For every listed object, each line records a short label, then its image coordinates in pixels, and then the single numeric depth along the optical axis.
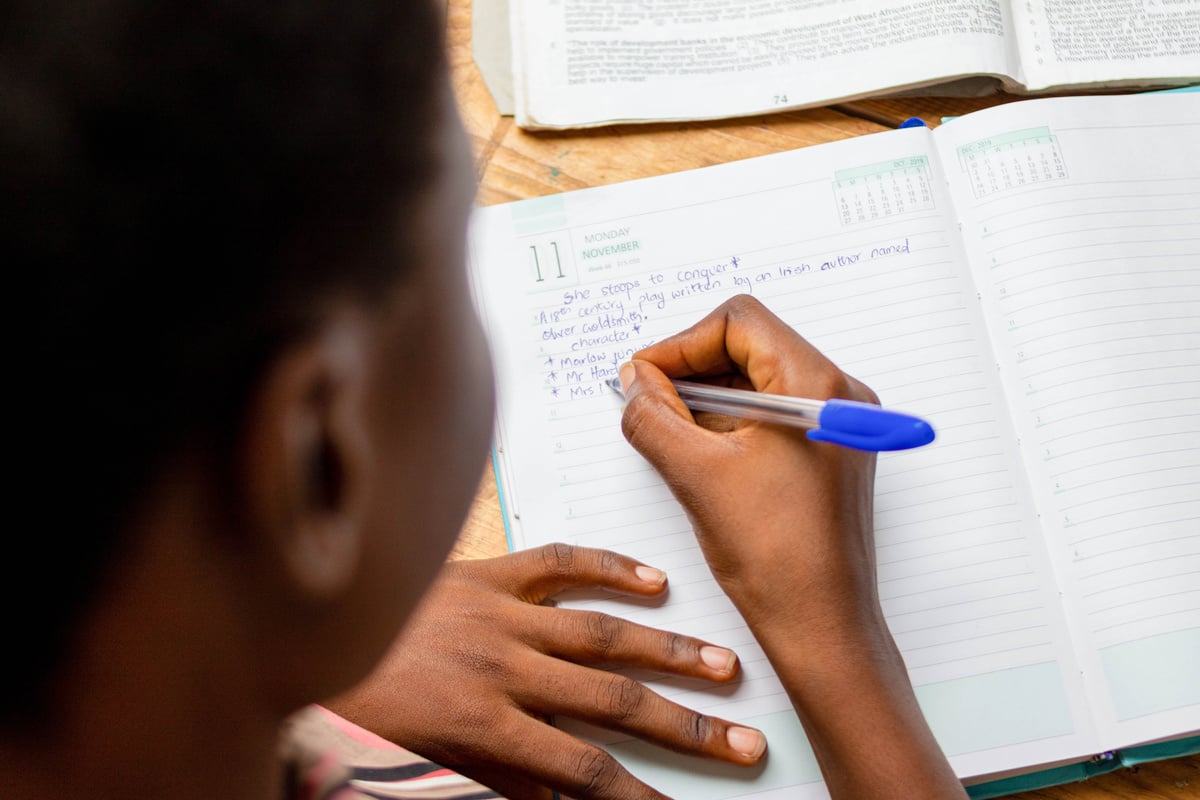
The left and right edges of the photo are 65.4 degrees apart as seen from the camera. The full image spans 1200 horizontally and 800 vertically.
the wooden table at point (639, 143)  0.72
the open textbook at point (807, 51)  0.72
